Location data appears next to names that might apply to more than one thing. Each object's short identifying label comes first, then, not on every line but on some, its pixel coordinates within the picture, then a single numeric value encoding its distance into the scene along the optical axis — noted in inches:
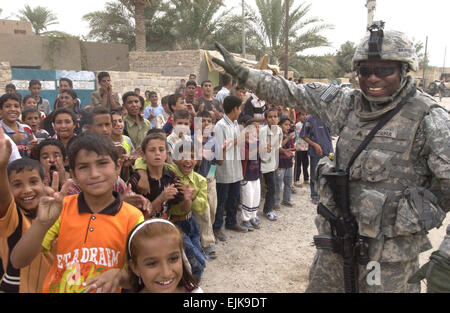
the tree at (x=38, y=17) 820.0
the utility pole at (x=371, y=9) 270.2
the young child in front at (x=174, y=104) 189.3
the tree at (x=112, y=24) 679.1
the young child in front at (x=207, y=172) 146.4
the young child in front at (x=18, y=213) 66.5
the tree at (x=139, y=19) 597.3
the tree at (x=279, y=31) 660.7
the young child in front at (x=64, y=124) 128.0
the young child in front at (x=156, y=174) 112.3
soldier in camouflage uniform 73.1
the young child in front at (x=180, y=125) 151.7
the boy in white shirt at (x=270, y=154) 193.0
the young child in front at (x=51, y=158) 106.0
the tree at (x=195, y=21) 678.5
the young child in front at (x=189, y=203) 114.0
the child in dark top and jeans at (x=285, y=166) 210.2
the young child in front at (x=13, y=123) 134.9
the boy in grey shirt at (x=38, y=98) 256.0
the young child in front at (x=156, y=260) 61.2
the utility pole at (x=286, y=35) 571.6
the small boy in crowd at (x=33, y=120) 156.1
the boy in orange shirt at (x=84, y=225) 60.7
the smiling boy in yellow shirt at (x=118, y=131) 142.5
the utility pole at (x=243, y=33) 679.1
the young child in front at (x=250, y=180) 179.8
